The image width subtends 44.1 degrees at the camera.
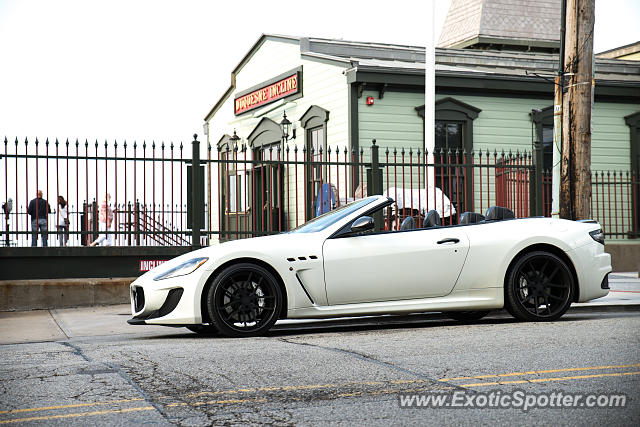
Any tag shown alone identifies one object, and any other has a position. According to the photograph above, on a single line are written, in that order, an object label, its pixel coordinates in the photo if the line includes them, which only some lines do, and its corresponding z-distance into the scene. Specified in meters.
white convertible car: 7.45
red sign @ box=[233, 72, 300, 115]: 20.41
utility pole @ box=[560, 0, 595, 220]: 10.62
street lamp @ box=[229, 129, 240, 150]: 22.08
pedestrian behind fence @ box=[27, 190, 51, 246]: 15.81
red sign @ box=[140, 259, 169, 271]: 11.94
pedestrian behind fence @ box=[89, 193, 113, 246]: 12.19
